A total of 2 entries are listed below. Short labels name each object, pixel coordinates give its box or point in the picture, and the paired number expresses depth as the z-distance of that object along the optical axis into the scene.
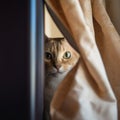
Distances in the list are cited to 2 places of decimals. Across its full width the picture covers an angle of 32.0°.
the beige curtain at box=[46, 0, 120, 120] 0.47
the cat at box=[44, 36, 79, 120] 0.74
